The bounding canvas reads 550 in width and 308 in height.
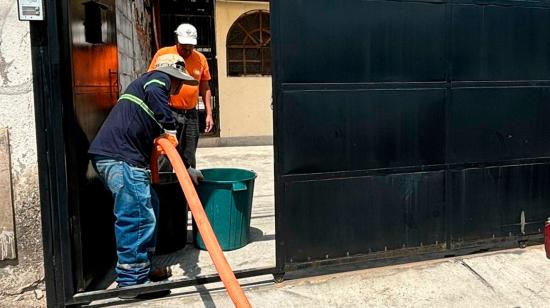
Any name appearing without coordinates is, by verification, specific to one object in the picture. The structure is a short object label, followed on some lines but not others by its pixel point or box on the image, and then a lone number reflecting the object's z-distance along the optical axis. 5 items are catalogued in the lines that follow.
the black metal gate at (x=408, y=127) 3.56
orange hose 2.58
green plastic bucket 4.23
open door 3.26
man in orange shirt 4.36
